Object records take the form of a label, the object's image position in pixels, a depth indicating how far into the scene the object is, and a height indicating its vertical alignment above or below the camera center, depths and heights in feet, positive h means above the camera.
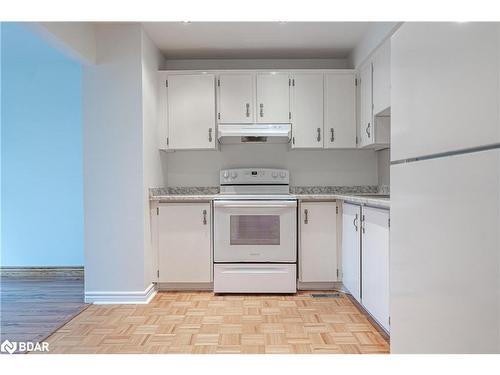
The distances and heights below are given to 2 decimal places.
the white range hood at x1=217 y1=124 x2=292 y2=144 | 11.56 +1.55
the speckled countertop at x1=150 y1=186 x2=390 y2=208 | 12.49 -0.34
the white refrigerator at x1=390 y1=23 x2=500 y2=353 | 2.22 -0.07
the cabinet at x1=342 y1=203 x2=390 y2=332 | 7.14 -1.75
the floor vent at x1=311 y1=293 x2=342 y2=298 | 10.45 -3.25
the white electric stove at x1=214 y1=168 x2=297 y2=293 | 10.61 -1.81
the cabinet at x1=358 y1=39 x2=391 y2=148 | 9.05 +2.15
